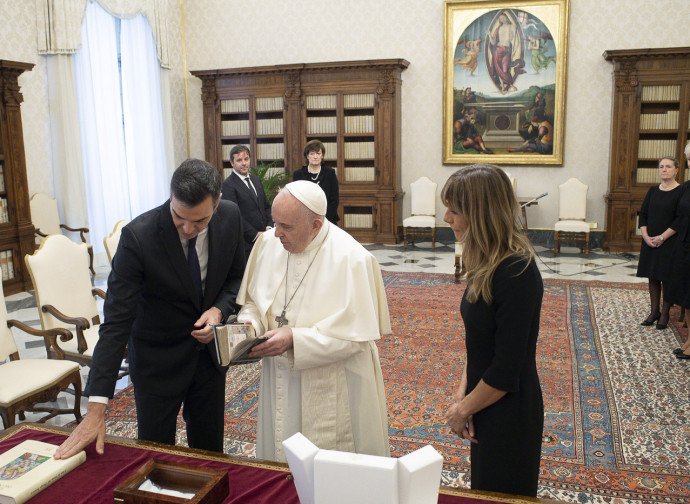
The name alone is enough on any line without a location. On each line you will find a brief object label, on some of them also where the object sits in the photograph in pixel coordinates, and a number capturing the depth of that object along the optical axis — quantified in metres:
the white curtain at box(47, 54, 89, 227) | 9.34
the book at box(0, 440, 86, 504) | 1.76
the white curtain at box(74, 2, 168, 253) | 10.01
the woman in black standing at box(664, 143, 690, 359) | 5.62
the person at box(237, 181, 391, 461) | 2.29
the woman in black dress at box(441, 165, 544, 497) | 1.95
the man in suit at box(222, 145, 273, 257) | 6.46
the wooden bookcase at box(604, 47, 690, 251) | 10.28
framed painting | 11.03
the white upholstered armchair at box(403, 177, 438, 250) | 11.50
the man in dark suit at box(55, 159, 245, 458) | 2.20
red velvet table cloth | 1.77
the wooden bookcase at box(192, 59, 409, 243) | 11.60
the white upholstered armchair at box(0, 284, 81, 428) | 3.64
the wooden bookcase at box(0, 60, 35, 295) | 8.02
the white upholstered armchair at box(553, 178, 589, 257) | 10.72
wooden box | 1.66
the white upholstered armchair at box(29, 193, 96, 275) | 8.93
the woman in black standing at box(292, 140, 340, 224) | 8.16
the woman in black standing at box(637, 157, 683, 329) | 6.08
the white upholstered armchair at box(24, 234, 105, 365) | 4.34
